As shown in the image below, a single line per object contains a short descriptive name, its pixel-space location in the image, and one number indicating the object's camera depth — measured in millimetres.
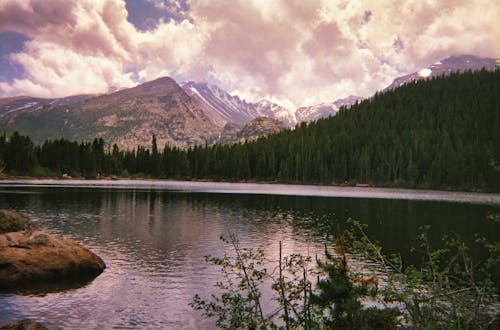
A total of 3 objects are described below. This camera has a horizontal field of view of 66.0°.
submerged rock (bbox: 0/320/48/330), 14834
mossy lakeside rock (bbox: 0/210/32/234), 28609
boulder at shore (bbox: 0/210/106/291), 23391
